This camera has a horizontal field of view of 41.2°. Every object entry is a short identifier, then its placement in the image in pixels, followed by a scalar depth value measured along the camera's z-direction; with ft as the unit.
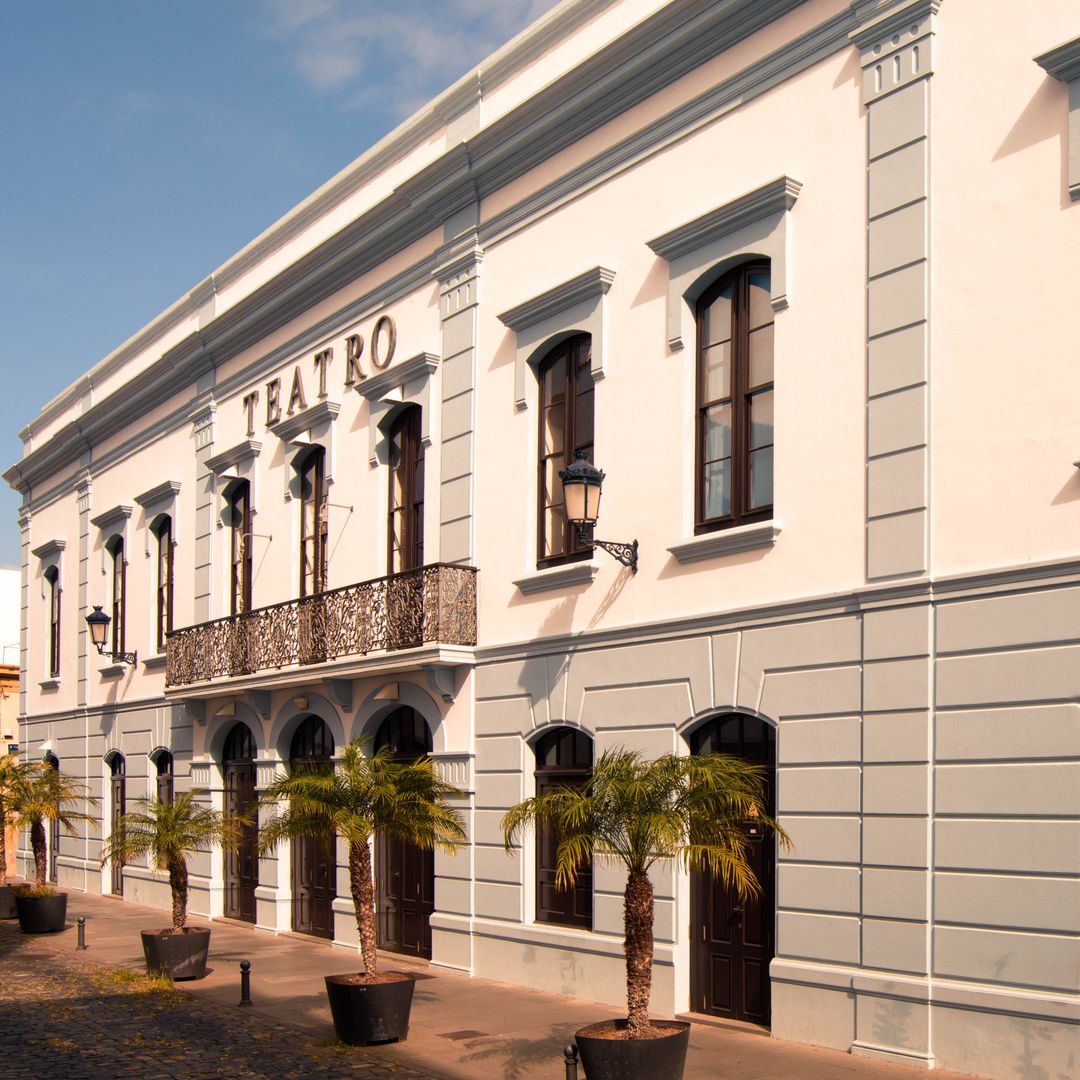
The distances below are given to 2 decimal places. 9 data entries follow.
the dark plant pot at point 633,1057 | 32.30
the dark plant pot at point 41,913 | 73.67
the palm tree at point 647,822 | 33.81
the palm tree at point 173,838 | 57.62
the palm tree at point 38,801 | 77.61
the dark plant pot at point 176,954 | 56.03
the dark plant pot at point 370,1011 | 42.27
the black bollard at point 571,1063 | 30.83
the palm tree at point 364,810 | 44.32
